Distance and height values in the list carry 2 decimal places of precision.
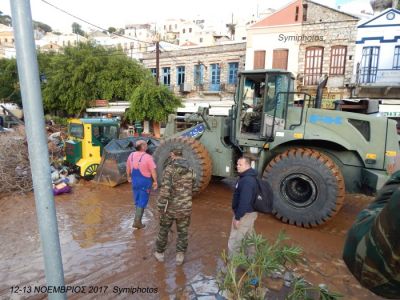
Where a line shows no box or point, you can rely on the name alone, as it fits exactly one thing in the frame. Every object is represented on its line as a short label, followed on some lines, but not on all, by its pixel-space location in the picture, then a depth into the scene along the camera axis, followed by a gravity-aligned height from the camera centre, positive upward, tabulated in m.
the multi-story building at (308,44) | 17.36 +2.53
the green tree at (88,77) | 20.91 +0.58
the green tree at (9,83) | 29.34 +0.24
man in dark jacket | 3.63 -1.38
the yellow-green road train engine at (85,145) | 8.02 -1.57
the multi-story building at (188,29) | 45.08 +15.38
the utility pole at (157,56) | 19.76 +1.92
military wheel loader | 5.18 -1.12
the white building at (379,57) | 15.83 +1.62
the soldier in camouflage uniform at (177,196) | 3.82 -1.36
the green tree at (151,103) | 16.62 -0.91
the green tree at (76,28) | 112.01 +21.69
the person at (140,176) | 4.95 -1.45
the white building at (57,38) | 65.26 +10.32
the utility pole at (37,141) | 1.58 -0.30
